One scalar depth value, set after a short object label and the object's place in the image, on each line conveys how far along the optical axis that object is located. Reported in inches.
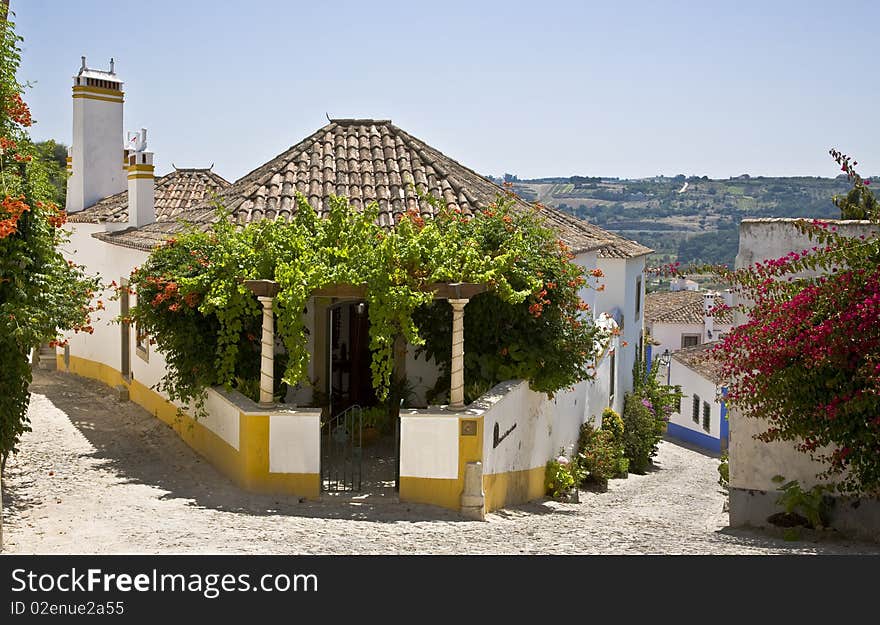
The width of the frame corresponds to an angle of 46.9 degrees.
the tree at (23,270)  388.5
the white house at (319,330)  447.8
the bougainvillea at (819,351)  385.4
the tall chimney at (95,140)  852.0
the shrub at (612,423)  836.6
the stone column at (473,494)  438.9
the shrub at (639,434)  924.0
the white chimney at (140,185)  738.2
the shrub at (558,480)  572.4
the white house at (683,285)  2768.0
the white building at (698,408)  1374.3
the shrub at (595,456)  695.1
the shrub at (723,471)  556.7
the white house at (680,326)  1985.7
